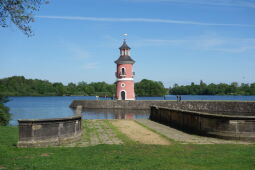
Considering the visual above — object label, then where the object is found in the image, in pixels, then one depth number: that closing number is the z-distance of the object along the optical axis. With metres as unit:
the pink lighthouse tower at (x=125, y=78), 48.76
